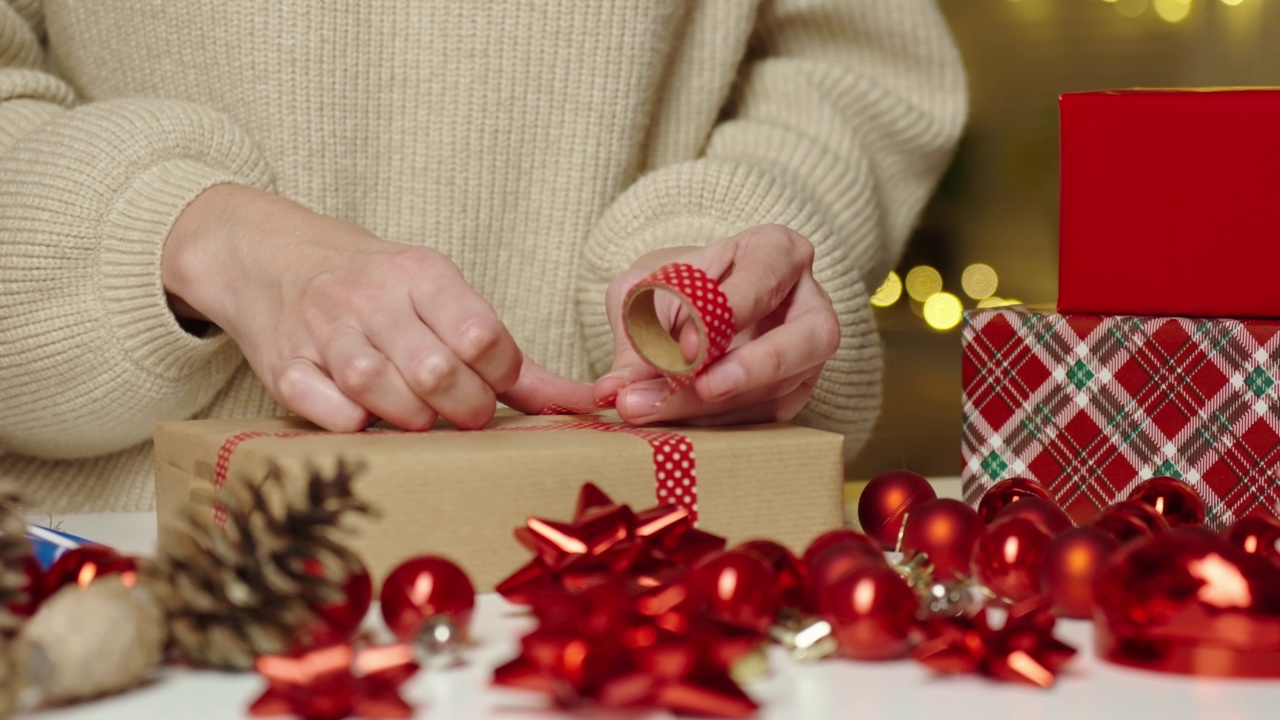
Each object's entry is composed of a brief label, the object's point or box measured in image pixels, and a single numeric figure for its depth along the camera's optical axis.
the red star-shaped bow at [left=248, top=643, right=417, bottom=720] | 0.81
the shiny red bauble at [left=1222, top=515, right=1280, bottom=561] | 0.92
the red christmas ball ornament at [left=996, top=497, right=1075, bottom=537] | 0.93
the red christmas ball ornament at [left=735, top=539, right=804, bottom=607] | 0.88
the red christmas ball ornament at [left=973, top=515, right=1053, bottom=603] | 0.91
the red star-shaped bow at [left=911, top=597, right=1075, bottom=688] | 0.84
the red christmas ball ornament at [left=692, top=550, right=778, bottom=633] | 0.85
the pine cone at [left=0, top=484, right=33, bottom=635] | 0.82
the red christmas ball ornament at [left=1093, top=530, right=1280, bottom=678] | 0.84
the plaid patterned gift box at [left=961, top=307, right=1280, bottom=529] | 1.04
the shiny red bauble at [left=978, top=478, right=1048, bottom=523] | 1.00
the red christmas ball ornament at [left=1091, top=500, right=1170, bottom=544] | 0.93
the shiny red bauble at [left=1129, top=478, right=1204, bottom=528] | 1.00
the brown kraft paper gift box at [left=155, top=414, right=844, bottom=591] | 0.93
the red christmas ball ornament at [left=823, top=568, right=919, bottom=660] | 0.86
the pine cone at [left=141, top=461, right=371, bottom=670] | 0.82
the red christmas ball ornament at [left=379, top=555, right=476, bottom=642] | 0.86
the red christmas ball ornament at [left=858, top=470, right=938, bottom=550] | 1.00
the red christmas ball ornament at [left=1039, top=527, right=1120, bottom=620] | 0.89
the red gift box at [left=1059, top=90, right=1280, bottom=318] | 1.04
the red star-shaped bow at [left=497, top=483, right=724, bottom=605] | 0.90
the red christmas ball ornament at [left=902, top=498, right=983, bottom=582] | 0.93
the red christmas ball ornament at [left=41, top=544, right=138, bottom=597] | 0.86
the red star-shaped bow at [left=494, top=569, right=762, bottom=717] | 0.81
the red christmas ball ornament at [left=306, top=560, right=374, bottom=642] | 0.84
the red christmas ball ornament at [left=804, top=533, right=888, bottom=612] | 0.87
